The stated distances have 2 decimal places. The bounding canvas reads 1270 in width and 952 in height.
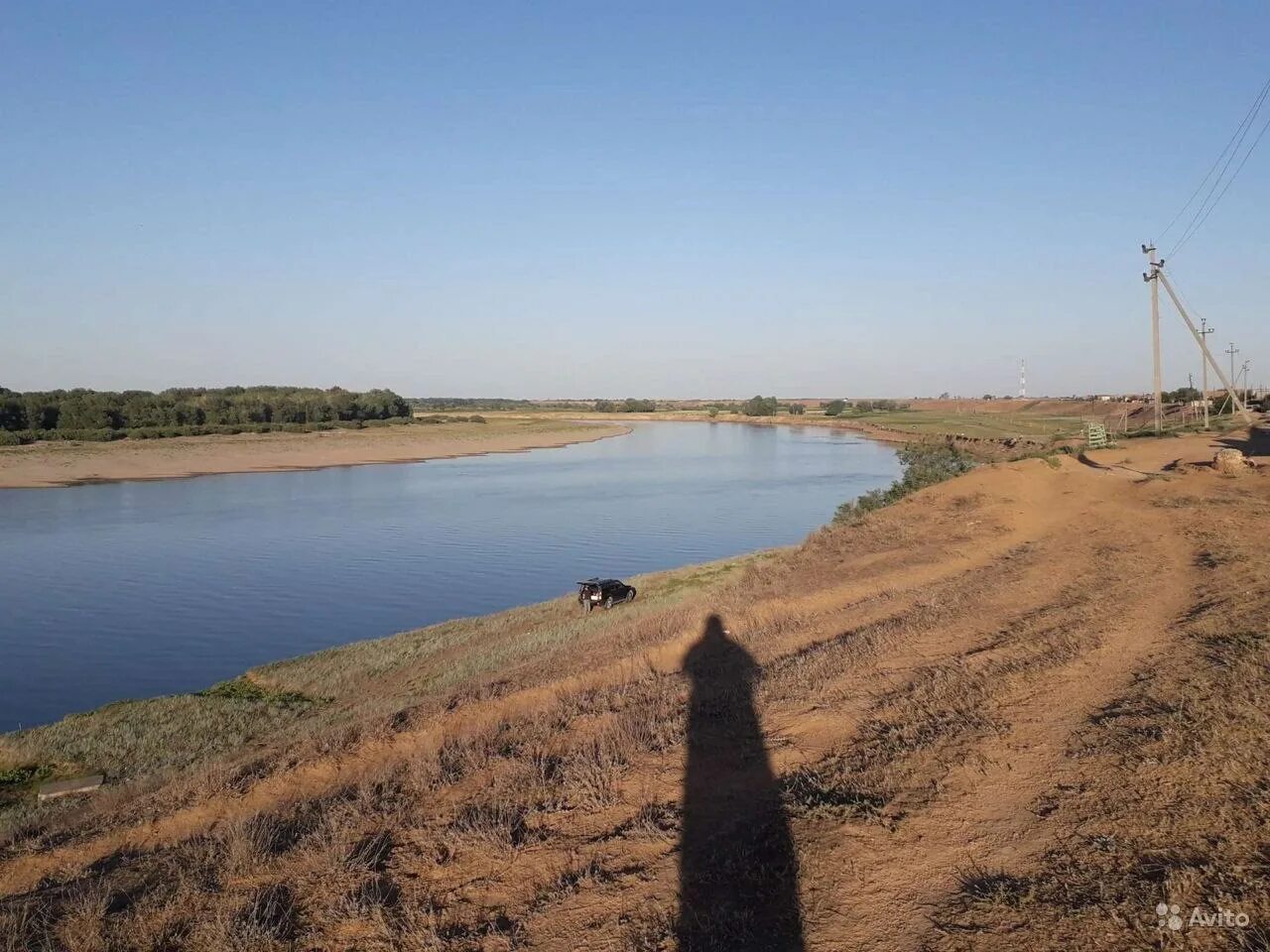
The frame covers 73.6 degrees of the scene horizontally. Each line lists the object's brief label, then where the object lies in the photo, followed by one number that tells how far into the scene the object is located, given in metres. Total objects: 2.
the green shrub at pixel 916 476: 26.46
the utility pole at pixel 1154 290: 31.17
